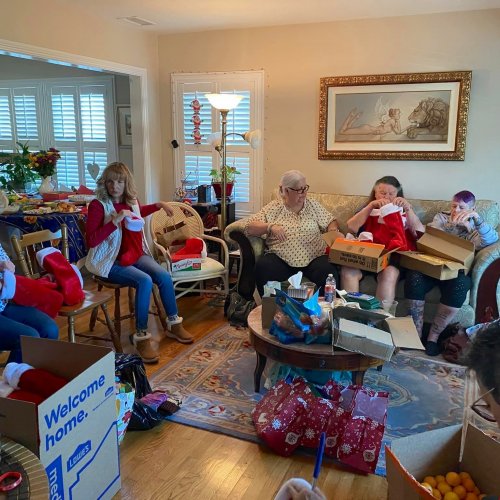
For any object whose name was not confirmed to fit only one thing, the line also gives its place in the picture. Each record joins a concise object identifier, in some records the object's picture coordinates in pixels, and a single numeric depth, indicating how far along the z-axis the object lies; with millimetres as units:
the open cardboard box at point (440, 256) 3109
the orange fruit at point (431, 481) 1604
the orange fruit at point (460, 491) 1562
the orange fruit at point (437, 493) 1562
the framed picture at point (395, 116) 3906
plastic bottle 2746
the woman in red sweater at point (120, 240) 3107
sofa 3217
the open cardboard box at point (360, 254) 3184
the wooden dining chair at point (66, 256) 2713
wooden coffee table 2279
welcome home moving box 1319
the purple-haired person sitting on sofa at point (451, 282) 3176
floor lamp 4012
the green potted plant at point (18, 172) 4137
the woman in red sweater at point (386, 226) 3311
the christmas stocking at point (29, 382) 1498
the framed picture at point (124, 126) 5914
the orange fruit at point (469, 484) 1585
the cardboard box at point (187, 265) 3562
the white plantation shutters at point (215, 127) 4594
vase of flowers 4094
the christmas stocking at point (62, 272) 2646
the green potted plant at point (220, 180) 4551
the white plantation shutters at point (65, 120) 6070
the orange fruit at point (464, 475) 1628
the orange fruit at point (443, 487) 1580
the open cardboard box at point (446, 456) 1519
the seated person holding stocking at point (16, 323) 2262
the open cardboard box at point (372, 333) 2238
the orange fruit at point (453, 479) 1611
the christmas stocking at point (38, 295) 2439
